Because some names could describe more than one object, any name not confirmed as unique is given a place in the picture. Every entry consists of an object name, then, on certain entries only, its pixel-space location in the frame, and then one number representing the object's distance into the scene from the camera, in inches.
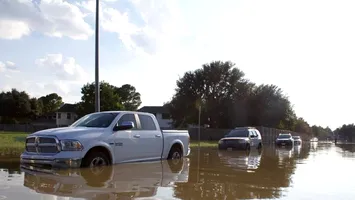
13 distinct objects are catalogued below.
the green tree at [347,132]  4314.5
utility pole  721.0
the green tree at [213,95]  2277.3
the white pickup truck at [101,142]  380.8
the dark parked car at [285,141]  1472.7
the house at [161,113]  3597.4
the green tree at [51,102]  4304.9
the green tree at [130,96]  4275.3
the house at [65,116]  3526.1
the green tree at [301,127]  3689.7
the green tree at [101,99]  2306.8
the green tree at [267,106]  2263.8
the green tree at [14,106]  3319.4
